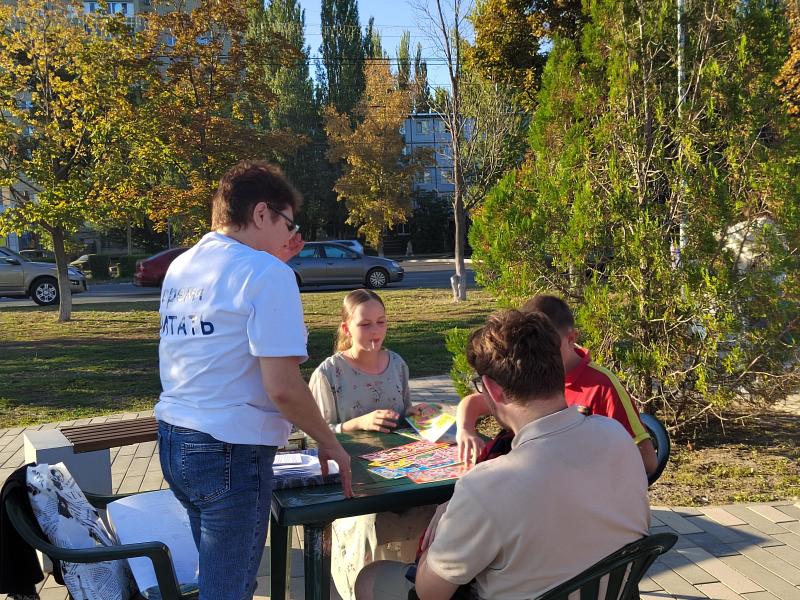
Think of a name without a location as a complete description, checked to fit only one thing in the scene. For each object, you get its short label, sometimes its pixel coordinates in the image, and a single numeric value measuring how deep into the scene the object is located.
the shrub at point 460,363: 5.79
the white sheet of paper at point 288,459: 2.91
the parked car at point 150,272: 22.70
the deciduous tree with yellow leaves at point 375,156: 35.31
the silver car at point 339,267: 21.56
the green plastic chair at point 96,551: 2.36
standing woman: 2.11
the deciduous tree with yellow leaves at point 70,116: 12.66
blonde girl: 3.27
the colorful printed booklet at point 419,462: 2.76
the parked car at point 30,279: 18.84
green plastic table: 2.46
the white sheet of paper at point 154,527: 2.78
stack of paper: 2.65
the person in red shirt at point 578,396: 2.93
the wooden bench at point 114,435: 4.11
